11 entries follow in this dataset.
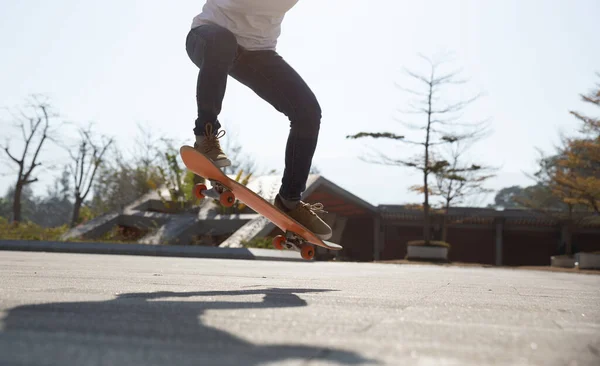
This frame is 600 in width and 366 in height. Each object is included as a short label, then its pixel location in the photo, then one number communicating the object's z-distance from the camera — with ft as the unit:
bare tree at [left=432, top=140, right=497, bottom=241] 102.63
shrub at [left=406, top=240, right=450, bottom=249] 85.75
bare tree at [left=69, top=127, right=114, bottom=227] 141.90
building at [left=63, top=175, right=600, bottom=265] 102.68
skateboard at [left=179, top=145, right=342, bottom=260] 13.67
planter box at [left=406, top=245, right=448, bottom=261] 85.10
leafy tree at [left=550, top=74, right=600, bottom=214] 73.51
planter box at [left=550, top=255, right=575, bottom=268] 87.86
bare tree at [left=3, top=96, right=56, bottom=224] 113.80
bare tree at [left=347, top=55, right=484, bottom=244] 88.12
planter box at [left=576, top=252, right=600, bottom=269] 72.95
